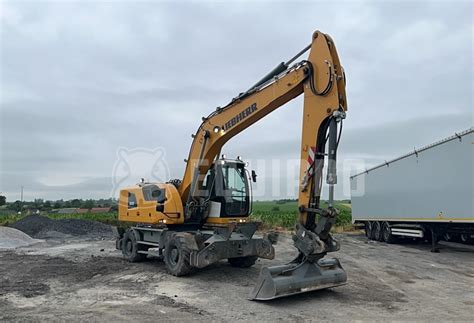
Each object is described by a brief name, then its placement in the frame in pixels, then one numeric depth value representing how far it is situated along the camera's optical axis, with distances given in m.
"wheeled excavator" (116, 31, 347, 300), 7.55
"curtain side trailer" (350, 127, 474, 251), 13.38
